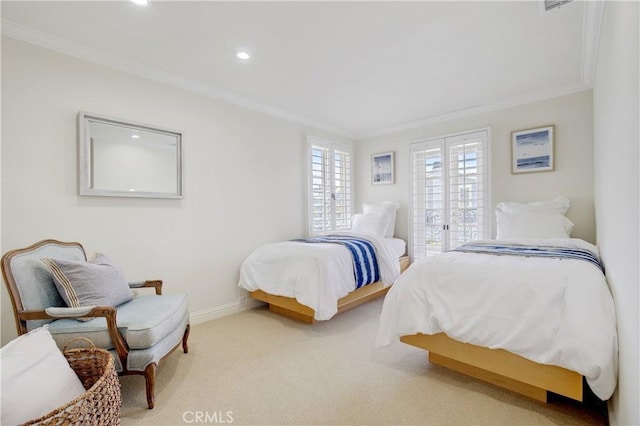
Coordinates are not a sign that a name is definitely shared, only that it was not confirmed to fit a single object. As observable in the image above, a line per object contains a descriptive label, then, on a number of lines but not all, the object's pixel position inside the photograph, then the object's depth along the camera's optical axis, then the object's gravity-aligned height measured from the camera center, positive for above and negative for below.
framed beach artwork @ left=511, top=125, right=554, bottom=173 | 3.46 +0.73
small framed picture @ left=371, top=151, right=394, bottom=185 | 4.89 +0.73
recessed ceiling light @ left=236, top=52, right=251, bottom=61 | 2.58 +1.38
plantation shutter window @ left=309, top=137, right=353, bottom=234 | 4.50 +0.43
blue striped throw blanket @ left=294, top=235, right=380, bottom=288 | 3.19 -0.49
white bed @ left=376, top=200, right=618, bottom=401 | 1.47 -0.62
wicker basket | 1.07 -0.73
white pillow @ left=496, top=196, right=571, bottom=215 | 3.28 +0.05
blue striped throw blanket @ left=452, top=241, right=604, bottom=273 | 2.10 -0.31
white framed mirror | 2.48 +0.51
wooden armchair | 1.78 -0.65
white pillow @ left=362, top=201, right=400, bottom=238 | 4.56 +0.02
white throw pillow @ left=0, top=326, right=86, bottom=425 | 1.05 -0.62
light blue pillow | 1.89 -0.44
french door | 3.94 +0.28
